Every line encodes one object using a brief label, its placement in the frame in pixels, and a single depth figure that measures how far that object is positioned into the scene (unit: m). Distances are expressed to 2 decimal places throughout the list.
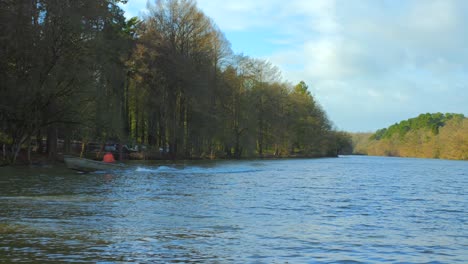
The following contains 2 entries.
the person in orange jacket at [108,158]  42.56
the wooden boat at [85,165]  35.41
